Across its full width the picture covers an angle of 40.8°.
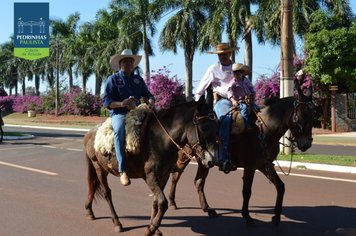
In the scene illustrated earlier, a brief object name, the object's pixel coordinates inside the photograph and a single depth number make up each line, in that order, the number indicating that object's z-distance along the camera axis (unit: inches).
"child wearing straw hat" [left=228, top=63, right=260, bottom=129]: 279.4
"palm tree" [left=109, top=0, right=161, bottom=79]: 1720.0
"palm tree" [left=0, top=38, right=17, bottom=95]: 3649.1
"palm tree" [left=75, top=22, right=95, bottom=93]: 2260.3
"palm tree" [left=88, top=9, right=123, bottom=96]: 2012.8
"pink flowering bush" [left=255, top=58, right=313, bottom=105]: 1196.5
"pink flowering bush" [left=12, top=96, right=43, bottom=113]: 2577.8
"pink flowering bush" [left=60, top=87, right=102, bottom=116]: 2108.8
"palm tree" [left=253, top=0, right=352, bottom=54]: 1211.9
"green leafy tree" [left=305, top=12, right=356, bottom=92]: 1112.8
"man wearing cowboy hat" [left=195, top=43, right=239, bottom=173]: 291.1
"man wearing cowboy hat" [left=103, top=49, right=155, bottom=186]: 246.1
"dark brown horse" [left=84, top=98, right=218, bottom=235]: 219.5
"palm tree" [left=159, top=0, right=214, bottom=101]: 1525.6
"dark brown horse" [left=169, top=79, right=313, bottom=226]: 260.5
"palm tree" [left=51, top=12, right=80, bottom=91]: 2385.6
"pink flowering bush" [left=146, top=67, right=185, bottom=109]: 1513.3
